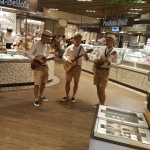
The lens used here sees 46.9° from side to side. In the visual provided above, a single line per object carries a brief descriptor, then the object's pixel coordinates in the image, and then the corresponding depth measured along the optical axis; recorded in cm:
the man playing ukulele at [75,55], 389
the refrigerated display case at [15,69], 472
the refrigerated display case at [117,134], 133
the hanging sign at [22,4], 473
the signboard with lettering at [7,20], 706
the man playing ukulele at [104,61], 354
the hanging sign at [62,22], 1132
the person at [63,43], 1152
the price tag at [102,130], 143
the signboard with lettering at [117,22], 643
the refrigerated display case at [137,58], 581
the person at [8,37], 630
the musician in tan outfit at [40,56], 359
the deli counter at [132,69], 566
